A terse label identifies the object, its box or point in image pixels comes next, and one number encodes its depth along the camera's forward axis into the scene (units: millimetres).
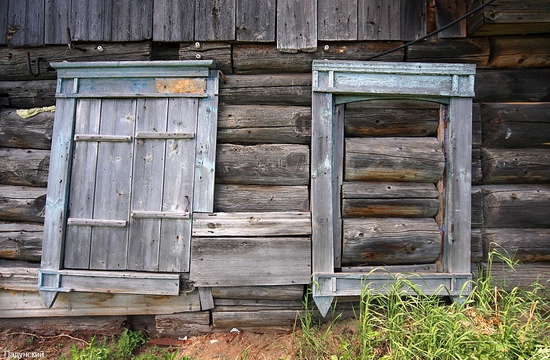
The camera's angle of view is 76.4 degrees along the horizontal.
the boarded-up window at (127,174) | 2986
